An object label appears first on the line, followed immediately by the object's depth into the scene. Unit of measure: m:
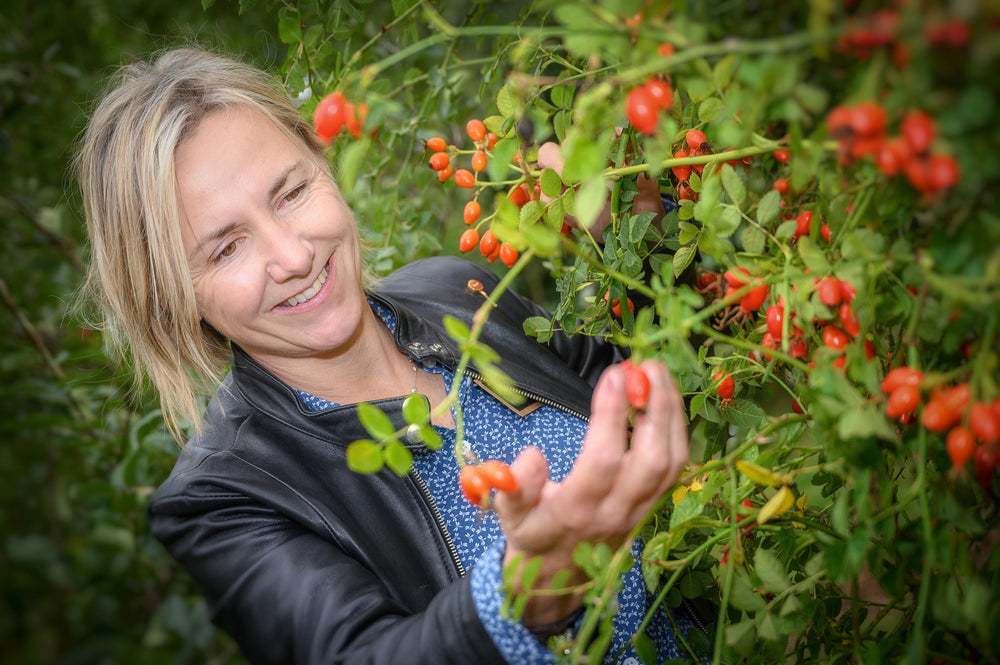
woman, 1.05
